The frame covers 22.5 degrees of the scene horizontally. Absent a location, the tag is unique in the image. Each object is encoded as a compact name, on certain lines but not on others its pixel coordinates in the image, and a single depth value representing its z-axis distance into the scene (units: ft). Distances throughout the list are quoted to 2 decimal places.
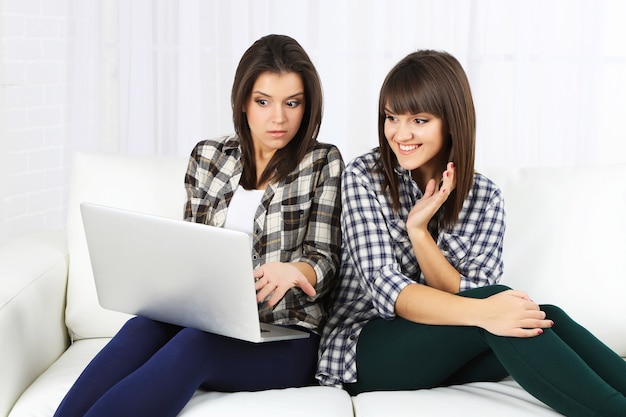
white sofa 10.00
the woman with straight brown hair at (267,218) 9.74
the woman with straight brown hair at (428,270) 9.52
